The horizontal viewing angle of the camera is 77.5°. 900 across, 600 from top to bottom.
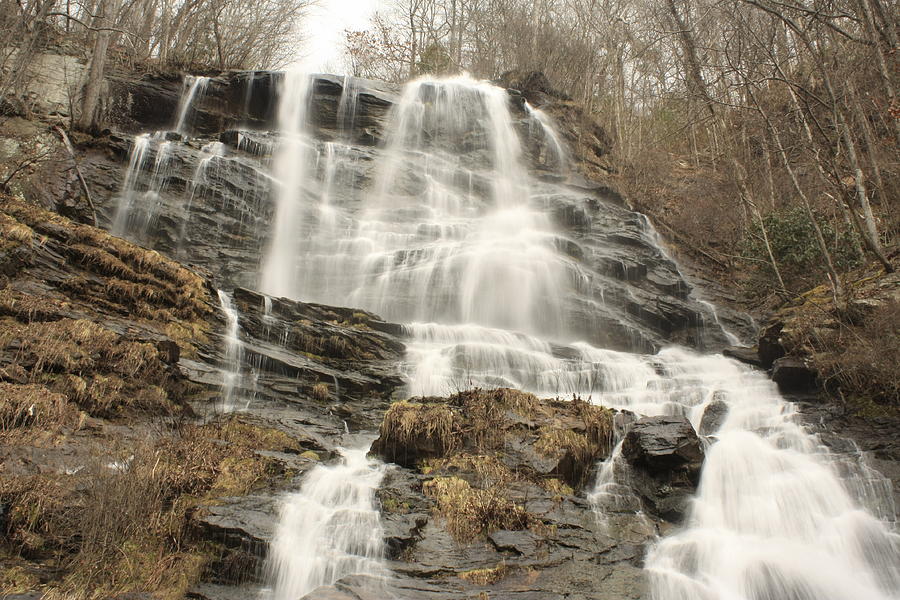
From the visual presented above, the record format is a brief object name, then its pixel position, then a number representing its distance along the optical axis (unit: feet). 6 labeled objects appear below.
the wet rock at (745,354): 36.34
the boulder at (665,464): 21.15
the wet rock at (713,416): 27.63
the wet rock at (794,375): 29.50
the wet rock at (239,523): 16.15
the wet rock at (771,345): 33.71
